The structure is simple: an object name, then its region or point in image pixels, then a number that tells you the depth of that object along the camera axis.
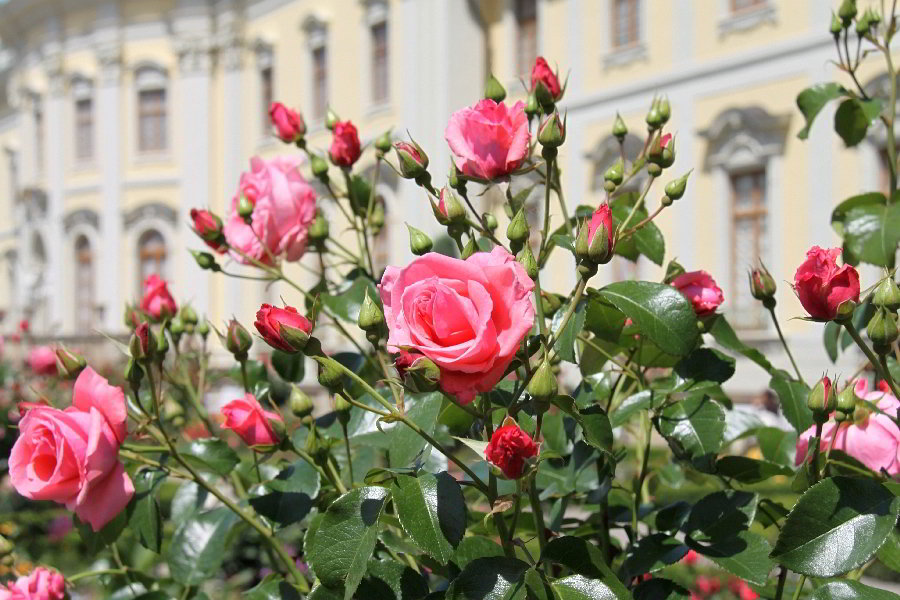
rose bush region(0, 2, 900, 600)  0.65
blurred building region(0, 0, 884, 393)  9.02
